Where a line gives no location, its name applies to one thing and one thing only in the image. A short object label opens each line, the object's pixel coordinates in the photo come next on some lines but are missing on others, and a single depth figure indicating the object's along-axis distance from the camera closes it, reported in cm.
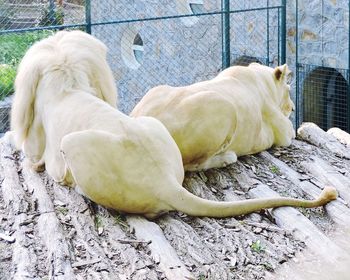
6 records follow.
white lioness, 541
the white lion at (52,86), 521
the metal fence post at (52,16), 1011
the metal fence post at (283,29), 943
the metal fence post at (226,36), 898
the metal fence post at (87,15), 762
